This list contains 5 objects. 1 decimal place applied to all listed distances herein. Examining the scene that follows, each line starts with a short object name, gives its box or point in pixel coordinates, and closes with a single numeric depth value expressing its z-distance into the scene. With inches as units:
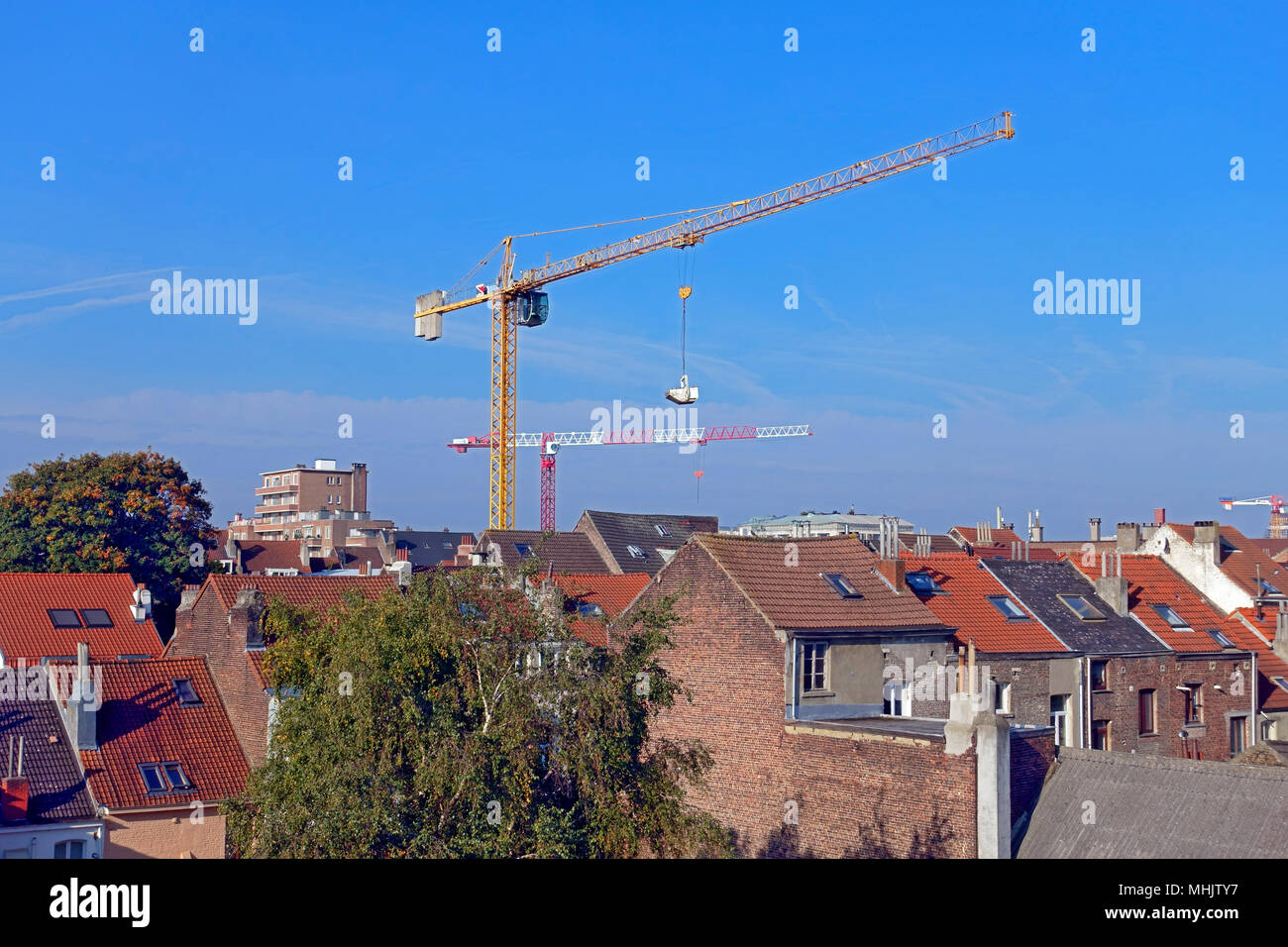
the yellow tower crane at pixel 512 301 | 3312.0
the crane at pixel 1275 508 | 4515.3
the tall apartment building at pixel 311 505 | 5816.9
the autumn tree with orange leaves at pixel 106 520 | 2218.3
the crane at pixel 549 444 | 5472.4
